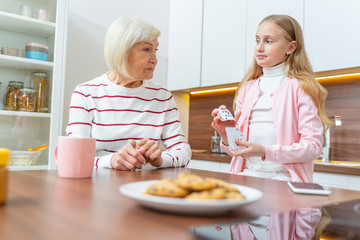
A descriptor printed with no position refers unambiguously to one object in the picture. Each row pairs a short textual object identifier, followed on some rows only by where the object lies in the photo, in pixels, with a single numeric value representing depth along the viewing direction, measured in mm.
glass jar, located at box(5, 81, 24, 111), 2248
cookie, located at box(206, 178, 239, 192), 495
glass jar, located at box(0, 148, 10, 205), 492
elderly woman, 1297
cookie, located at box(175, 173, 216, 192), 474
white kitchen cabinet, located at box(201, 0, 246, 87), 2658
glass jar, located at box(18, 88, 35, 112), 2297
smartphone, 683
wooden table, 378
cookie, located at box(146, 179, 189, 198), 462
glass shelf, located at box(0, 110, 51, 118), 2232
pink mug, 776
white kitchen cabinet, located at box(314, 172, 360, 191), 1787
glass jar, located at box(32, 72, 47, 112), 2352
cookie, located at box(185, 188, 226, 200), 448
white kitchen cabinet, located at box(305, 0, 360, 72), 1969
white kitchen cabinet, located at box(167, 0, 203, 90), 3064
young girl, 1326
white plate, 422
